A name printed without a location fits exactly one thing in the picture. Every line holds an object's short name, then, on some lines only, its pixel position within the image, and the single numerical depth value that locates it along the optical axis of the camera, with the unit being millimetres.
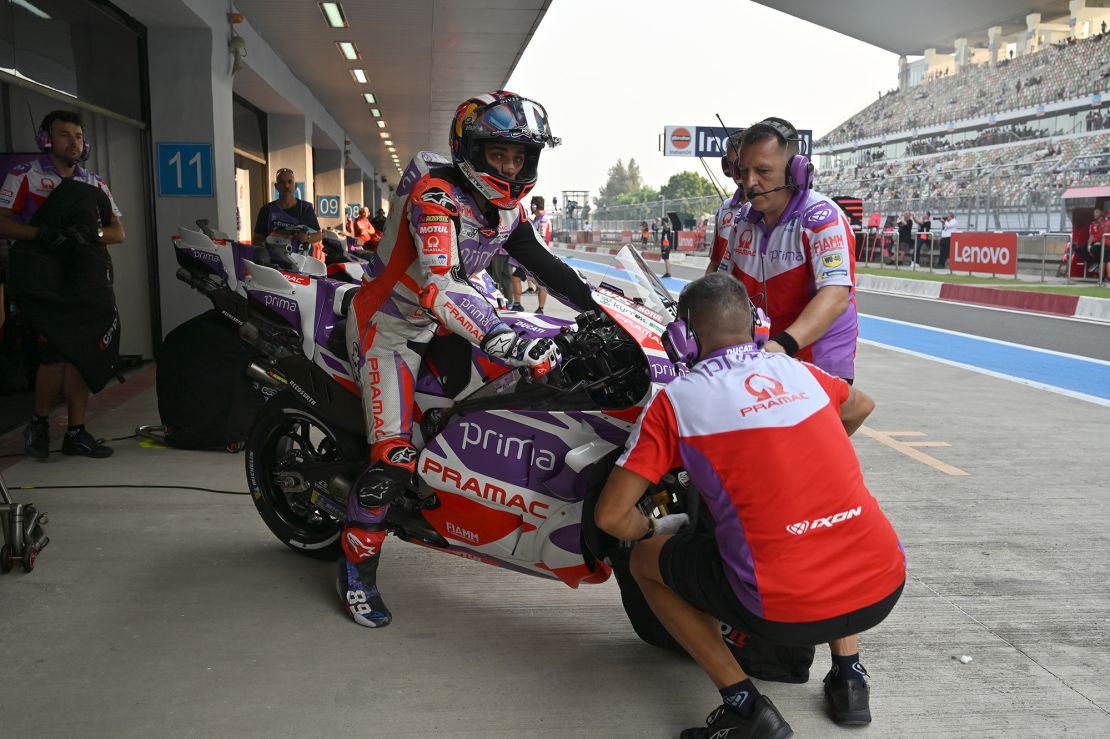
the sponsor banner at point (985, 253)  20891
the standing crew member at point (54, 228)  5707
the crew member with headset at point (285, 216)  9203
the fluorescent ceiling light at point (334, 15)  11625
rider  3283
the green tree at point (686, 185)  130700
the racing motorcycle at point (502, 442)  2998
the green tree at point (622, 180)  191875
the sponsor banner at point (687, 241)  40406
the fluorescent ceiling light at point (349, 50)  14230
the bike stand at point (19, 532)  3947
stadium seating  43625
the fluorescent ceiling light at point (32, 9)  7312
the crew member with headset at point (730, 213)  4255
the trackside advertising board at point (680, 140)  36125
